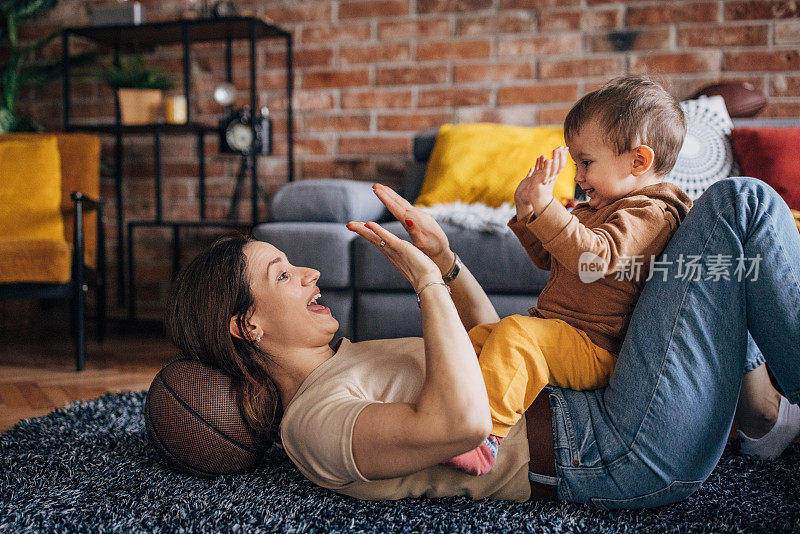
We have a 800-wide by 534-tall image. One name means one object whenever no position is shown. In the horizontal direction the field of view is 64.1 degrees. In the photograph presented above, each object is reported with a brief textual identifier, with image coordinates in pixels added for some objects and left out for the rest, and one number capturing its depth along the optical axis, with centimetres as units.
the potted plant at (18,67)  306
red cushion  197
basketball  110
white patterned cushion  208
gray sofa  190
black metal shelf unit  284
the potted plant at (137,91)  289
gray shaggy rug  101
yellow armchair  215
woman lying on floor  91
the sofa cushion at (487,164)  223
